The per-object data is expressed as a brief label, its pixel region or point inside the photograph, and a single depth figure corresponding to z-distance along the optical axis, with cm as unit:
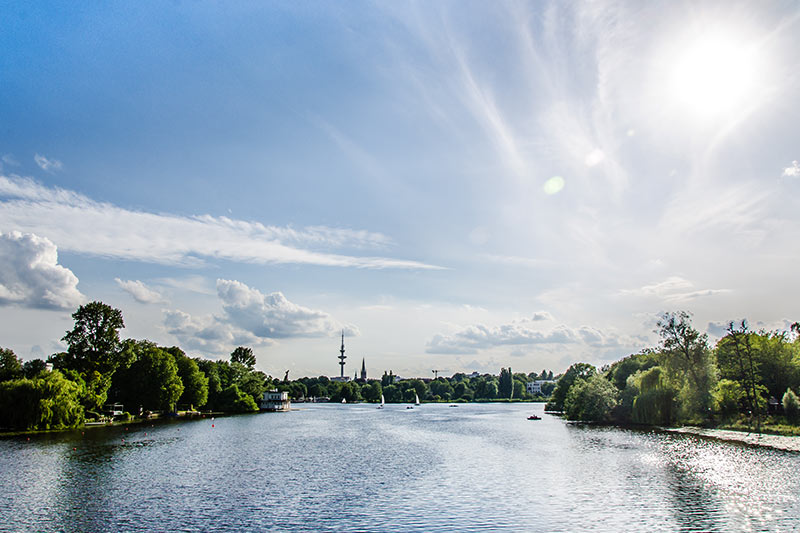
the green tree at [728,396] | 8006
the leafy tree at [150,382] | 11412
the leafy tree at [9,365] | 9856
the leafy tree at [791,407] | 7094
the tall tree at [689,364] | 8181
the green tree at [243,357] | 19388
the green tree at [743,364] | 7906
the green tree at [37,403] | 7544
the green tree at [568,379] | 14900
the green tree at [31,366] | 12021
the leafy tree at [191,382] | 13650
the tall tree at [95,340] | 9794
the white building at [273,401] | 18125
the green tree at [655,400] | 8512
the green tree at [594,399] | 9906
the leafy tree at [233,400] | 15988
